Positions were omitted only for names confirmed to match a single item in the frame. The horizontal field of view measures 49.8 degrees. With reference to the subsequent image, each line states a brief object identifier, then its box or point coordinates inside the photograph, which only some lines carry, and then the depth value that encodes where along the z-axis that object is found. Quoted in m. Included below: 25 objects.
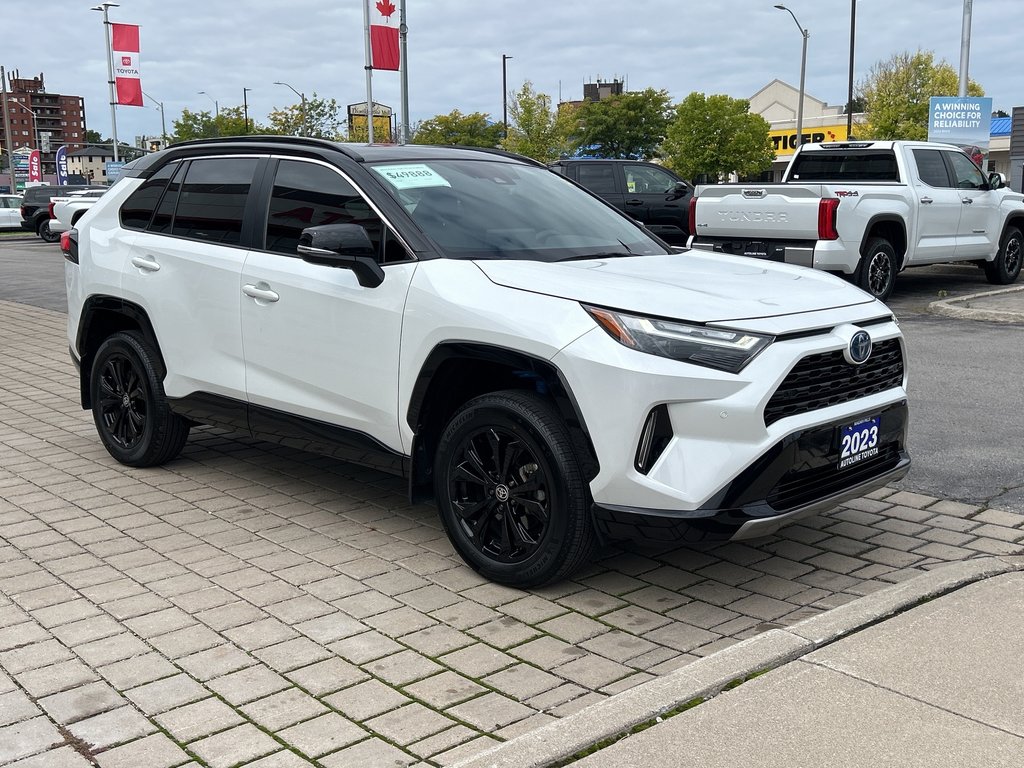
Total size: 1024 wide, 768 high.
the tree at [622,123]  68.81
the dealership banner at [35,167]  55.69
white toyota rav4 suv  3.95
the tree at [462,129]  68.56
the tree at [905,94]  57.88
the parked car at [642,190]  19.84
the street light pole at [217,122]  79.00
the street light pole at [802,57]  52.67
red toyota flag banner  37.66
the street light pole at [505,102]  67.31
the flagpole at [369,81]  21.75
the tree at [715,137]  63.22
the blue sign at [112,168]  49.72
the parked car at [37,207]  37.73
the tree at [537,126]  60.81
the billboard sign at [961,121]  21.97
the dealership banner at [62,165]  67.71
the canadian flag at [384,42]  21.47
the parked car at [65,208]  27.75
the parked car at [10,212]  41.31
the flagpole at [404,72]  23.72
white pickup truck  12.54
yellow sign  73.16
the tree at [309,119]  71.94
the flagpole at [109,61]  43.71
